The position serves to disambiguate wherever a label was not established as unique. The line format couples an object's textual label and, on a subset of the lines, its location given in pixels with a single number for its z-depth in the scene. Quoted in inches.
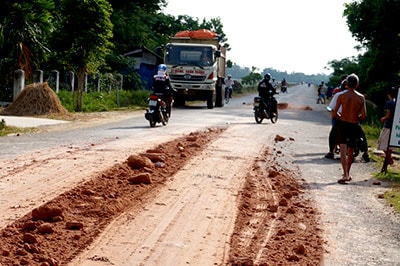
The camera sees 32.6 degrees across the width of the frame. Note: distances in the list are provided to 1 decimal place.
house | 1932.8
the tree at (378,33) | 1270.9
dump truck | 1232.8
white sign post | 482.6
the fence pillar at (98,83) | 1375.5
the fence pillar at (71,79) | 1184.8
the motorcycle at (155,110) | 742.5
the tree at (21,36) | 1002.1
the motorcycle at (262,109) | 908.6
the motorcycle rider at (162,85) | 748.6
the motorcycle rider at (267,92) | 919.7
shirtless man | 442.6
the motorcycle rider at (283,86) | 3097.2
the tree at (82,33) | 1058.1
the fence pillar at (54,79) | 1134.4
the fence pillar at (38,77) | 1052.5
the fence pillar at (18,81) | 995.9
